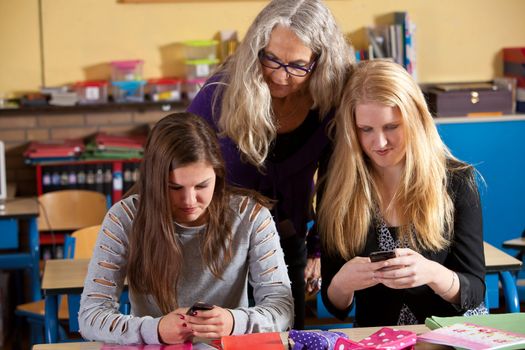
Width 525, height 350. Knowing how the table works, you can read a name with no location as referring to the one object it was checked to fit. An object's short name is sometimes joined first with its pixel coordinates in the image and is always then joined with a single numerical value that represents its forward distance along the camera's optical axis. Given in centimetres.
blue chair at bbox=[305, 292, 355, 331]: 296
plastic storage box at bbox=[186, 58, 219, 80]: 498
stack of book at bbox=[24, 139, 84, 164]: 476
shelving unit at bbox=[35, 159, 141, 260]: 473
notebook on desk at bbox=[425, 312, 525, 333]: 200
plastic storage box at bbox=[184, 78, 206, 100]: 498
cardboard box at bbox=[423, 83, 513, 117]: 501
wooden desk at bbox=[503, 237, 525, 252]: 354
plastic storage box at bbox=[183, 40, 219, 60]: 504
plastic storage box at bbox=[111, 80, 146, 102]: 494
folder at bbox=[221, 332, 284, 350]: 196
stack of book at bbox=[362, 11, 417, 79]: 511
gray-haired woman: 241
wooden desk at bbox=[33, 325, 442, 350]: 205
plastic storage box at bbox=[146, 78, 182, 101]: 497
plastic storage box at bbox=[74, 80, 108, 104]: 493
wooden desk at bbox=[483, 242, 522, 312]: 298
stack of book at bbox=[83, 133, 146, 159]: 480
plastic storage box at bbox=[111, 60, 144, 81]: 500
